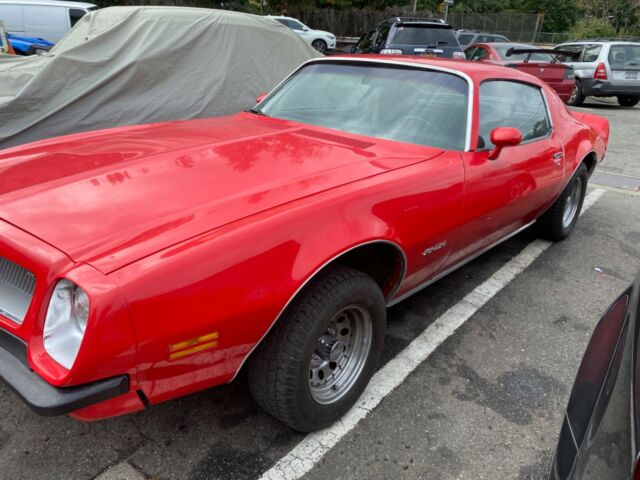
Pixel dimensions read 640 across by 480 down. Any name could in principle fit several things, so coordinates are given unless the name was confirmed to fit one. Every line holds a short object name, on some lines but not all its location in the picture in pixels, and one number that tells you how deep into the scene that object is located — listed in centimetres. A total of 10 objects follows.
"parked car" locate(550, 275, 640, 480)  114
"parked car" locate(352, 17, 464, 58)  1030
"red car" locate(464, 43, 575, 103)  1104
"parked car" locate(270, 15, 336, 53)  2197
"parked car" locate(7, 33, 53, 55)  1045
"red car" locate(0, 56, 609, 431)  152
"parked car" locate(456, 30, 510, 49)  1861
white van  1138
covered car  547
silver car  1243
